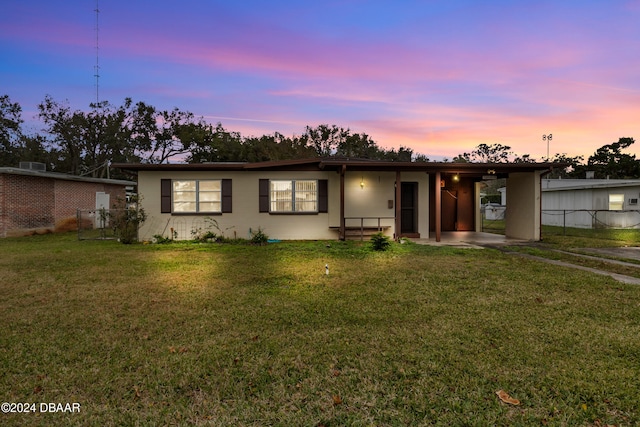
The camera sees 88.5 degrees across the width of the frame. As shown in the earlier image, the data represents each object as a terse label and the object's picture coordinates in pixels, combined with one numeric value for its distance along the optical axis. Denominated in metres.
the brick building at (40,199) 13.20
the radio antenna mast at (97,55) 12.59
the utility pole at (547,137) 40.28
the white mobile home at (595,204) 17.03
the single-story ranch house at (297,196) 11.42
